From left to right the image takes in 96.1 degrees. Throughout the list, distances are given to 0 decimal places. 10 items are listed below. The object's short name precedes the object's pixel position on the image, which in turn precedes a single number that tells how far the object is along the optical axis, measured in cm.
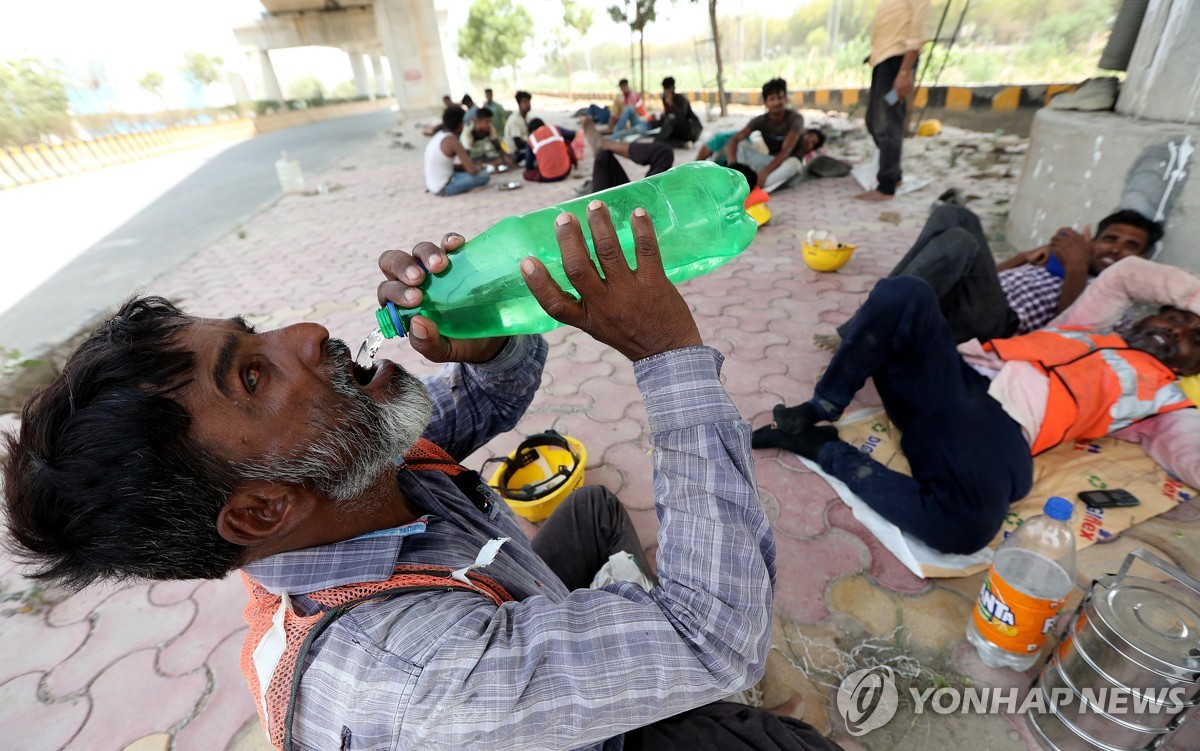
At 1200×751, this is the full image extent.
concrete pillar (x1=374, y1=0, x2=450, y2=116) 2052
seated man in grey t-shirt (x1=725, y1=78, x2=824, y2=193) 673
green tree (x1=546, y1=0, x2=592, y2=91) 3481
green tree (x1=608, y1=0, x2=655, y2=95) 1444
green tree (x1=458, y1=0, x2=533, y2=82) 3478
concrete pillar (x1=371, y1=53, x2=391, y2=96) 4701
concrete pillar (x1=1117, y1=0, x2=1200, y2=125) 296
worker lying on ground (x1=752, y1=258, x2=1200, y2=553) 203
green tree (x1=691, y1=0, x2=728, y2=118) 1151
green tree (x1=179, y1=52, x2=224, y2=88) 4909
